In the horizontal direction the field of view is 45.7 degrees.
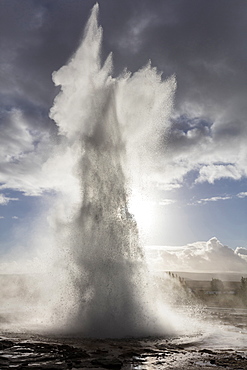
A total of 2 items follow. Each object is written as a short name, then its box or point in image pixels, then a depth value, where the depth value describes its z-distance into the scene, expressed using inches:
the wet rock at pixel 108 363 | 370.0
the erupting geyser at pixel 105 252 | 637.9
